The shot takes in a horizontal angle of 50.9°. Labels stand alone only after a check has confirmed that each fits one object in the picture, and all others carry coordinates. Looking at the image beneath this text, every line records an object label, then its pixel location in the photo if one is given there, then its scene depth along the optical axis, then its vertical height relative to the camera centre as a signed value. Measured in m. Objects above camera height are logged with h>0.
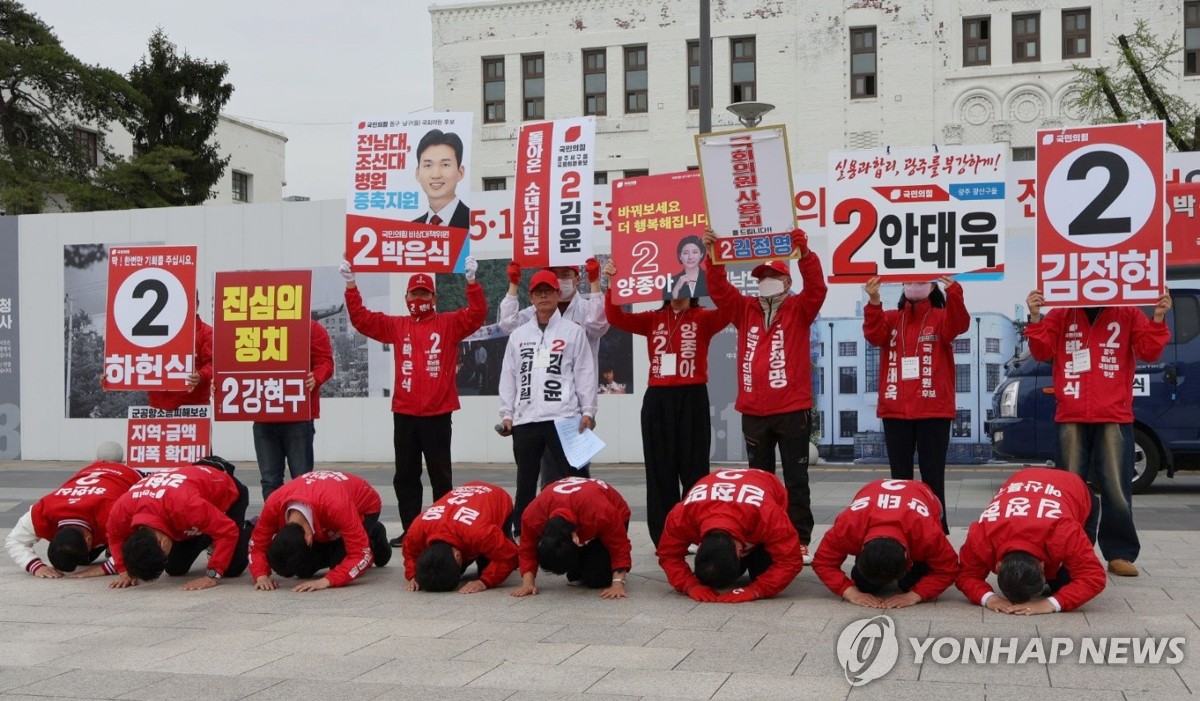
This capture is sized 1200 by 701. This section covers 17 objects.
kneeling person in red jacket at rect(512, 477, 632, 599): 6.77 -1.02
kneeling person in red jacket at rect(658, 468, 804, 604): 6.46 -0.99
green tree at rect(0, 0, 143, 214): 33.38 +6.95
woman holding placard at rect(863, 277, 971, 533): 7.78 -0.13
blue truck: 12.48 -0.60
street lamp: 15.91 +3.06
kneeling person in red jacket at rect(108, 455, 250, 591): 7.30 -1.04
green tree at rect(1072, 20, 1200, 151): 21.34 +4.36
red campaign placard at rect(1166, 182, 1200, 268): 12.99 +1.24
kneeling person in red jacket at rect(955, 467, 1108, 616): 6.07 -1.01
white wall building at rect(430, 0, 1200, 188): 30.17 +6.99
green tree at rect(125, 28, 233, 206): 38.72 +7.54
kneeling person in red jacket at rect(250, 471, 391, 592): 7.20 -1.04
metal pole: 15.09 +3.41
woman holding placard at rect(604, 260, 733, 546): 8.16 -0.38
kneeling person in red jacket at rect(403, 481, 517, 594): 7.12 -1.10
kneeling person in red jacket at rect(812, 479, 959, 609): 6.15 -1.00
